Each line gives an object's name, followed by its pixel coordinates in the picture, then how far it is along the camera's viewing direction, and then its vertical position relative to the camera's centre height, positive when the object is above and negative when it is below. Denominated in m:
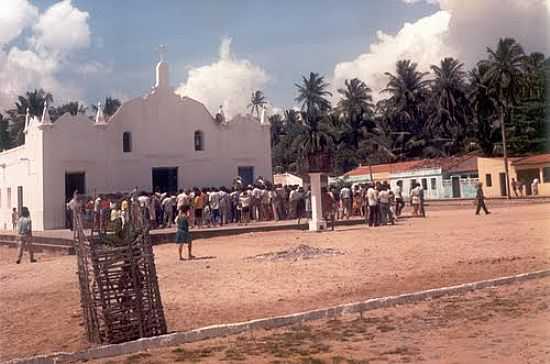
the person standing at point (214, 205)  22.16 +0.43
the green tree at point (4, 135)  51.17 +7.55
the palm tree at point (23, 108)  55.28 +10.66
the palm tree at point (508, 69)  50.34 +10.87
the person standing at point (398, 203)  24.21 +0.23
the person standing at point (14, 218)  27.58 +0.35
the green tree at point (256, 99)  66.41 +12.71
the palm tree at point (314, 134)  57.28 +7.28
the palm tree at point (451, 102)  56.34 +9.40
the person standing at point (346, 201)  24.16 +0.40
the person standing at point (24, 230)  15.41 -0.11
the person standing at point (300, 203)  23.49 +0.39
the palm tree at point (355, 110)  61.34 +9.87
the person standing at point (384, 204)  20.56 +0.19
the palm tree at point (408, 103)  58.50 +9.90
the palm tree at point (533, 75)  47.34 +9.96
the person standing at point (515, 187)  43.25 +1.17
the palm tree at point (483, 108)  53.16 +8.28
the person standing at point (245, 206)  22.48 +0.36
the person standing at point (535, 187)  41.81 +1.07
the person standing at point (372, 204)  20.20 +0.20
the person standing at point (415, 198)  25.19 +0.41
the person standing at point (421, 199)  25.10 +0.36
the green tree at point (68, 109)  57.86 +10.71
